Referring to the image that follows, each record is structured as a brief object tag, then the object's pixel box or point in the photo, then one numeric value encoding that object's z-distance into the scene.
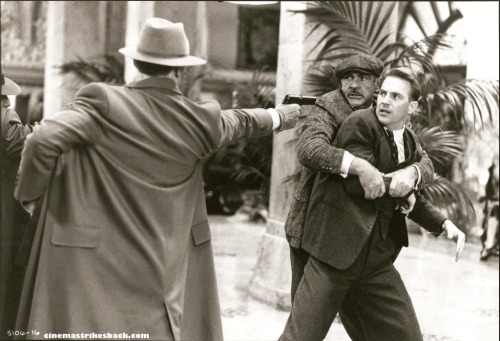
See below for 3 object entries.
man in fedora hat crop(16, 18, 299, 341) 5.22
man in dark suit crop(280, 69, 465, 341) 6.46
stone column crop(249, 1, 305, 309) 11.40
